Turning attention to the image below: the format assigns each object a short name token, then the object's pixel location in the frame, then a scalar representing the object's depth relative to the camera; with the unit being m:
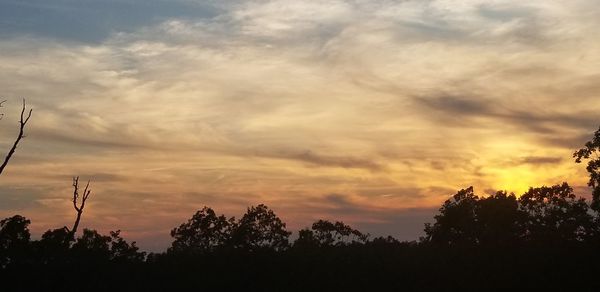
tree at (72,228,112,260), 52.08
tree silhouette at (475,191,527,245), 53.28
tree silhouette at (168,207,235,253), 60.59
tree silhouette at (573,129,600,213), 47.06
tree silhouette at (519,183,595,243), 49.22
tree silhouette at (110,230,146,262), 53.84
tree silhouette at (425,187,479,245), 55.50
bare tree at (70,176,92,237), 51.44
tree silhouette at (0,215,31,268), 53.12
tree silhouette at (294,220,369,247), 62.65
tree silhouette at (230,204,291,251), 59.62
